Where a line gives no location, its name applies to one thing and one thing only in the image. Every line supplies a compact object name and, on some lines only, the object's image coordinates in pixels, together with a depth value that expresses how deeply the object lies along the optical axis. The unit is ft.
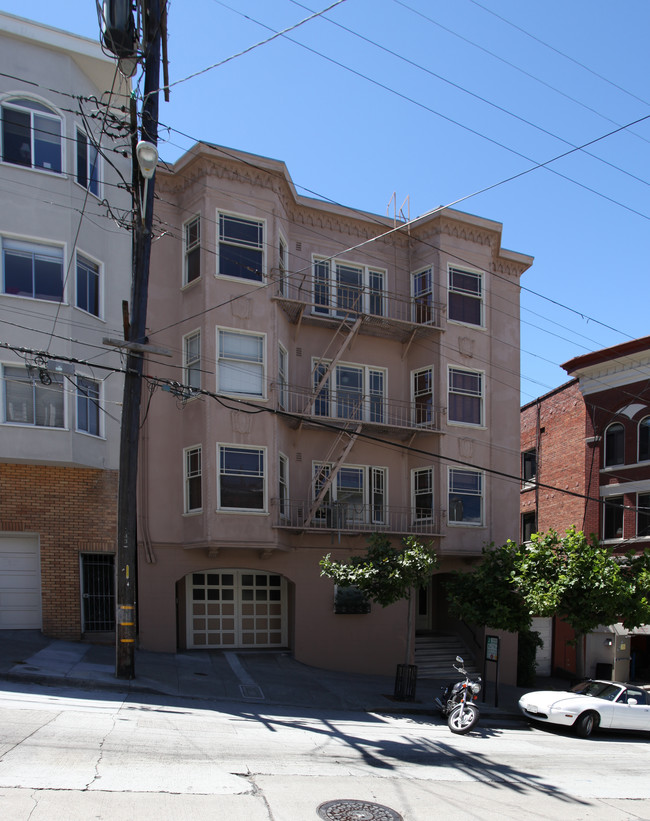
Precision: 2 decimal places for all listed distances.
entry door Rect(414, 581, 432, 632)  74.95
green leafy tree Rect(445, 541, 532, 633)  54.13
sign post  53.12
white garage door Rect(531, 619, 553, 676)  83.82
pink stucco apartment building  59.88
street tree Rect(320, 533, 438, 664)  50.19
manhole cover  23.60
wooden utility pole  44.19
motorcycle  42.22
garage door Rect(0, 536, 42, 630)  55.52
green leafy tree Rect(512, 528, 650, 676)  51.13
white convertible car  46.60
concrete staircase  66.49
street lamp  37.50
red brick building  79.10
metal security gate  57.57
